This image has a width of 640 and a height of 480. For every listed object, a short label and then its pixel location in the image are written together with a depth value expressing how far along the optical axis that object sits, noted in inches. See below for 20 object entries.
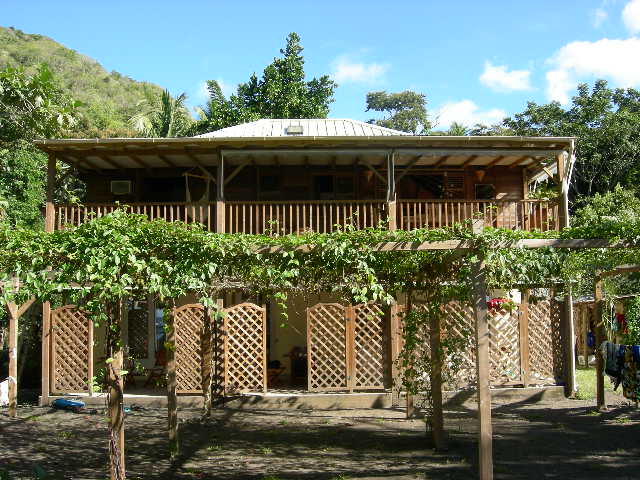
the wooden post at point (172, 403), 303.1
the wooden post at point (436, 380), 304.7
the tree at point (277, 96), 1128.2
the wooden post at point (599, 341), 410.0
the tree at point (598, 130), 1211.2
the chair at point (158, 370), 542.0
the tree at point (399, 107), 2070.6
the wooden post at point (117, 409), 234.8
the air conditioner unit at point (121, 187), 610.9
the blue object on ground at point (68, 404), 450.9
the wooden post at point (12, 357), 417.4
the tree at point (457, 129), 1317.7
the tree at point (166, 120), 1086.4
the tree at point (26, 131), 789.9
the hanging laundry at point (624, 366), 361.4
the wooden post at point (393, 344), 459.5
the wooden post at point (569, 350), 475.1
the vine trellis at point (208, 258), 228.1
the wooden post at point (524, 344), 474.0
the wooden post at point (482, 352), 235.6
